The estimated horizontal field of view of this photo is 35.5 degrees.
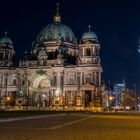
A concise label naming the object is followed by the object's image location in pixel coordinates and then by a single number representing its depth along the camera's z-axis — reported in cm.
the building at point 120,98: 11960
